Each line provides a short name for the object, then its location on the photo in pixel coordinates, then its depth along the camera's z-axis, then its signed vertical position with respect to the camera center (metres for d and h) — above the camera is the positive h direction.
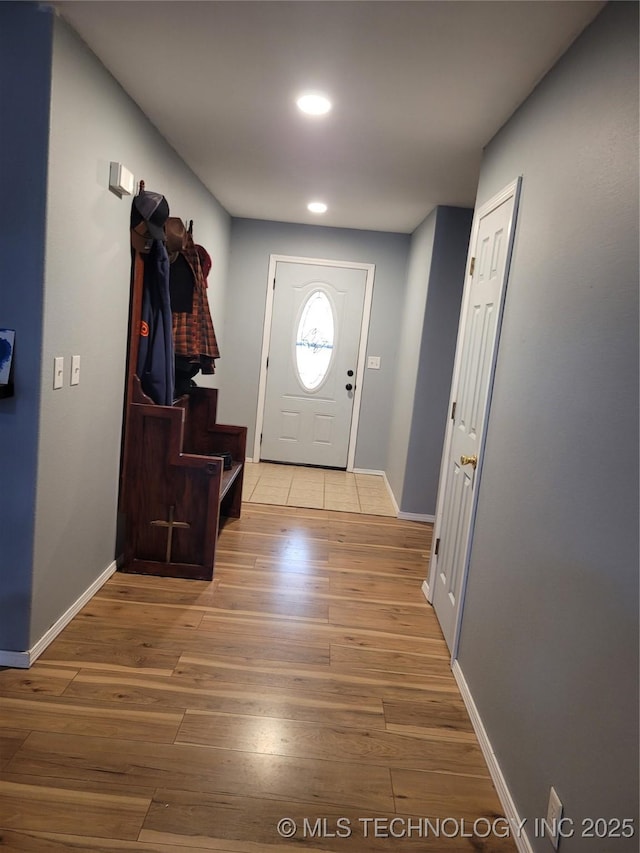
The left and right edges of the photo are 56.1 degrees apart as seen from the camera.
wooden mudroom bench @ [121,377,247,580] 3.14 -0.83
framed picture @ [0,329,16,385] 2.11 -0.10
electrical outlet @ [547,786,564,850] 1.46 -1.07
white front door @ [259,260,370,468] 5.83 -0.07
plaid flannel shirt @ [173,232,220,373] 3.65 +0.08
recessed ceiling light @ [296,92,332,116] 2.52 +1.07
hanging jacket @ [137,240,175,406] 3.10 +0.08
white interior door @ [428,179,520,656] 2.48 -0.14
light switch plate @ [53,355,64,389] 2.26 -0.16
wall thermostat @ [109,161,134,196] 2.57 +0.67
